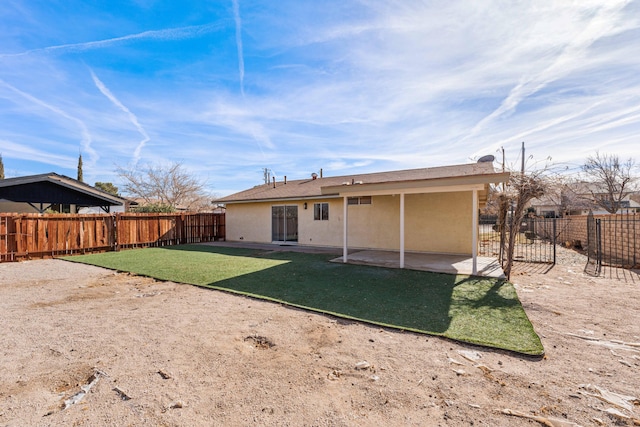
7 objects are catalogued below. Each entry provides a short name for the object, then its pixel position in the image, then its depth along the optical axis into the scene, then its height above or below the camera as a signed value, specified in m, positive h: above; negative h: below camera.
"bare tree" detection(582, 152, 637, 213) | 26.20 +3.60
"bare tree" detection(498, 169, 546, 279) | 7.02 +0.55
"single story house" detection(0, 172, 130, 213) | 13.35 +1.15
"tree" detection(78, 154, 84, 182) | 33.16 +5.72
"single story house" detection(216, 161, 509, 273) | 8.34 +0.16
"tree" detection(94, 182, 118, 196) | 36.05 +3.96
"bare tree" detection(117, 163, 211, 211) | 24.83 +3.04
